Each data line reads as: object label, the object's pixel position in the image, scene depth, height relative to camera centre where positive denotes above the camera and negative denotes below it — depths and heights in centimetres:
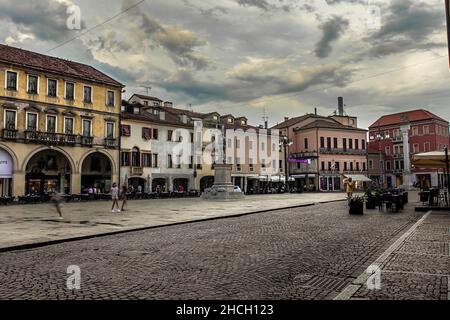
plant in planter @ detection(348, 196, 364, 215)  1819 -117
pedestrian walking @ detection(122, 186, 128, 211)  2150 -42
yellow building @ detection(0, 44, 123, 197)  3409 +595
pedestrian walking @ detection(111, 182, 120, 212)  2150 -53
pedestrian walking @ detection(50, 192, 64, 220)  1767 -69
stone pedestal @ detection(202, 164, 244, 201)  3250 -19
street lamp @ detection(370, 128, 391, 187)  8088 +187
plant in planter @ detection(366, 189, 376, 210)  2116 -114
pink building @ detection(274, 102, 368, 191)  6725 +565
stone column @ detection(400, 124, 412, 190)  5401 +242
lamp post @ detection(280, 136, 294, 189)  5423 +561
